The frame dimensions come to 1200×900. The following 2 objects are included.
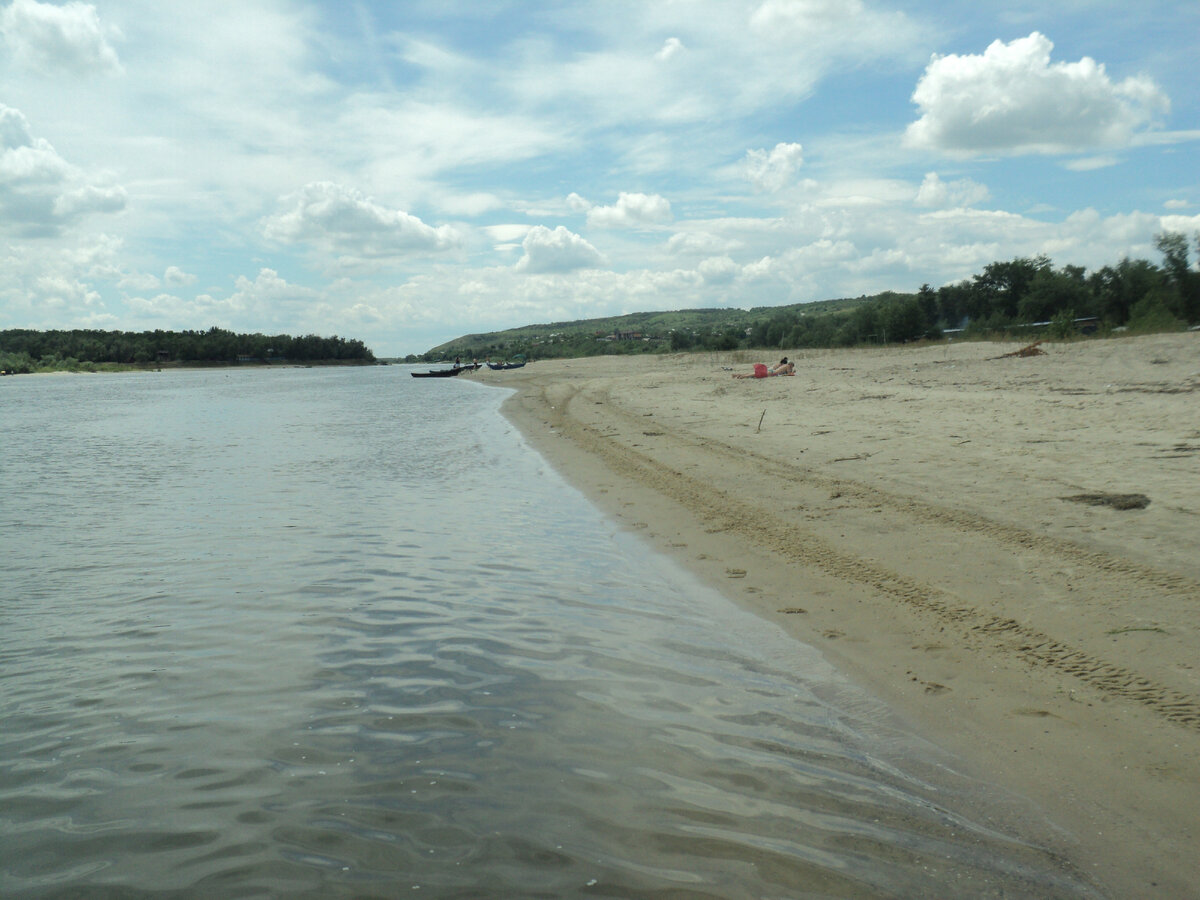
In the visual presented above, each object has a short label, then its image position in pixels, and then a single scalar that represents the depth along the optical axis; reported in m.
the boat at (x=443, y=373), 90.19
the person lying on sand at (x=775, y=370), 31.03
